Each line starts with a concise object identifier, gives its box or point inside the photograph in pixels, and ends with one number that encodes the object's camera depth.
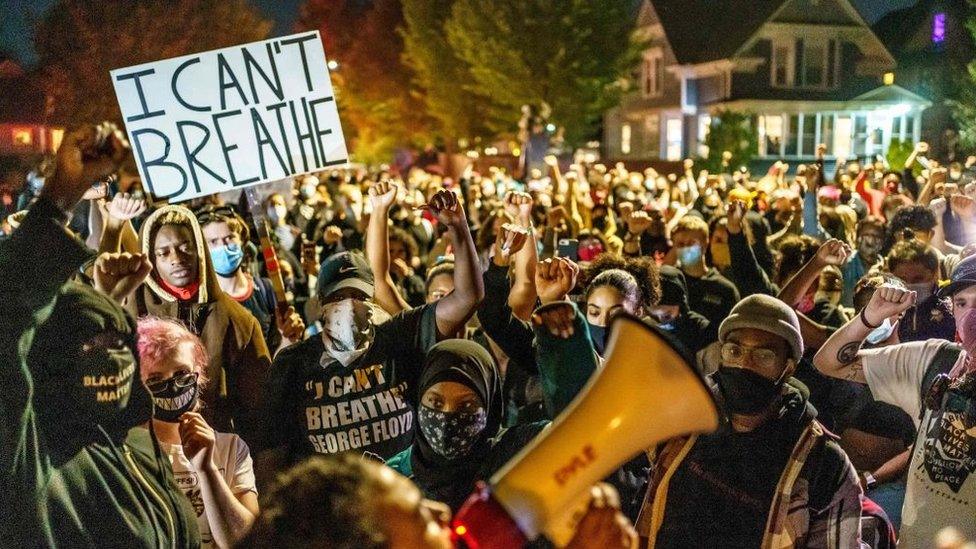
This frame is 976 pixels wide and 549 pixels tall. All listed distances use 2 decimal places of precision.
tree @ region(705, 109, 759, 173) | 33.69
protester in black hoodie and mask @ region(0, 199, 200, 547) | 2.45
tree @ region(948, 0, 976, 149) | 33.58
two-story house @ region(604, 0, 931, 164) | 41.75
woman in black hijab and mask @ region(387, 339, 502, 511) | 3.23
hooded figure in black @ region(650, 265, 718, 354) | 5.60
